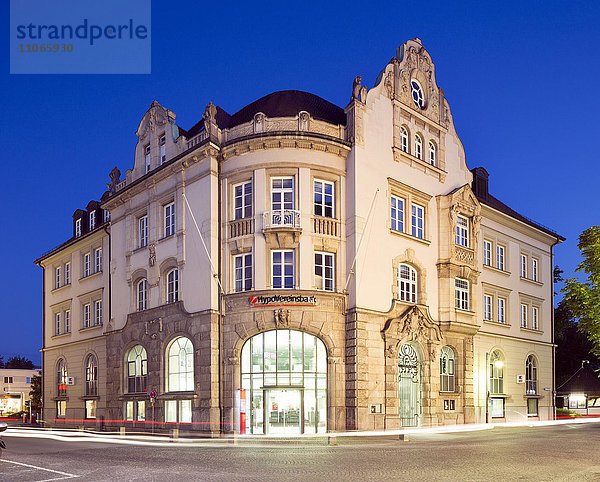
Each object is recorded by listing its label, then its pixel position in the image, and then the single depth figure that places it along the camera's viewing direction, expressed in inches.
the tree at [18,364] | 6481.3
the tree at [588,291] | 1433.3
